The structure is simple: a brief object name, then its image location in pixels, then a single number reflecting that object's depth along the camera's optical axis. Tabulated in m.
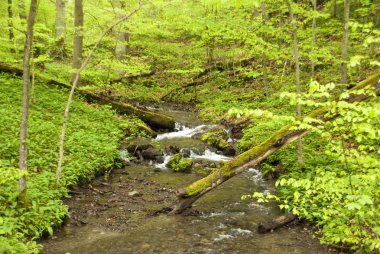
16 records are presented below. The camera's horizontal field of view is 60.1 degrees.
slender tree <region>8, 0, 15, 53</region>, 19.30
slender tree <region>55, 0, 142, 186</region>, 8.87
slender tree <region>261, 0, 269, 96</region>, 17.89
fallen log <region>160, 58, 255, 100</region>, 26.67
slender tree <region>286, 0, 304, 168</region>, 9.89
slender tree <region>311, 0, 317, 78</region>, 16.65
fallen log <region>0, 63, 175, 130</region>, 17.80
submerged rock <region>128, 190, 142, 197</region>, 10.16
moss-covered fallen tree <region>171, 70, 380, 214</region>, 8.58
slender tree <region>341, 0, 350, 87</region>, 12.53
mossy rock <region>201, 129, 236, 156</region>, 14.59
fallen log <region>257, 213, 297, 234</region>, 7.85
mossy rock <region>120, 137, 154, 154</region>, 14.07
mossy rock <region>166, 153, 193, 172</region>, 12.59
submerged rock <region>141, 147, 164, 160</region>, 13.77
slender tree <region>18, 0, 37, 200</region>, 6.82
